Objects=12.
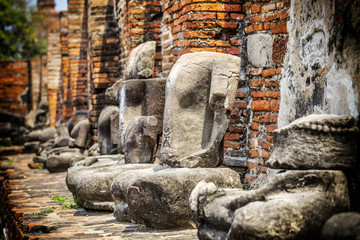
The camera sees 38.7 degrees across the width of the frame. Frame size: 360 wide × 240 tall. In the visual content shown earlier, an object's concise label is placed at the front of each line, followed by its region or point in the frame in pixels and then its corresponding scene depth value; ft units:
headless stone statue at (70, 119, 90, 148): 30.83
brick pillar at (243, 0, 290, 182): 16.65
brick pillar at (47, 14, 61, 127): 52.80
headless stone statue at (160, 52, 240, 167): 14.08
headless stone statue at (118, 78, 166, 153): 18.48
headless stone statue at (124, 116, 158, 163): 17.53
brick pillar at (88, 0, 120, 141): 30.32
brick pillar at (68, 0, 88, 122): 37.29
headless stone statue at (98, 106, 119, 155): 23.38
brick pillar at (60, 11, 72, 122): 43.70
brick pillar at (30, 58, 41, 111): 69.26
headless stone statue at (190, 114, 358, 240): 8.69
